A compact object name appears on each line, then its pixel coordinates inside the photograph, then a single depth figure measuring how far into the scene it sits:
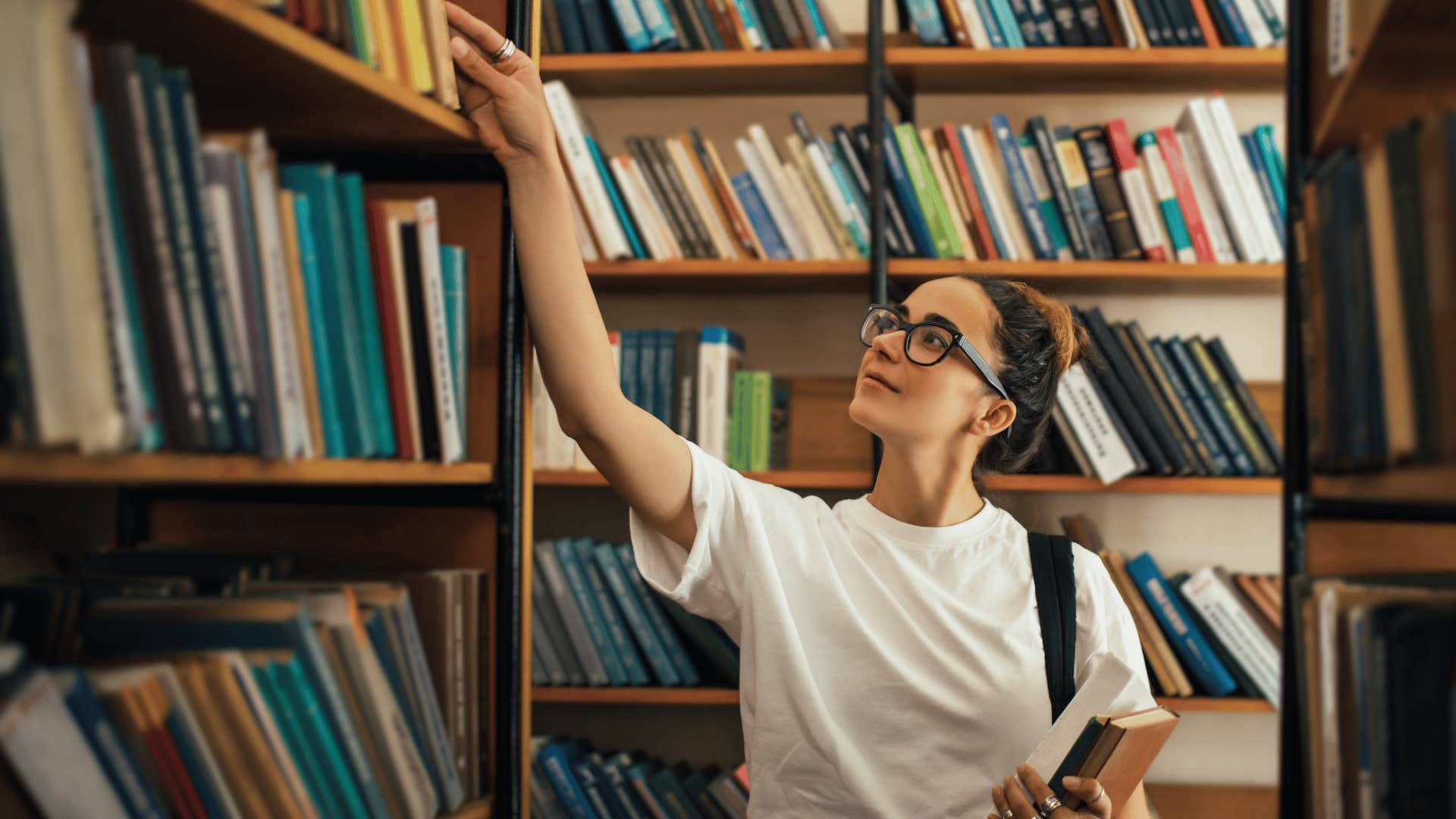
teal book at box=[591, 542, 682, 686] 2.14
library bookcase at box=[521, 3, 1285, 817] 2.13
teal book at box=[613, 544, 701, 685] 2.14
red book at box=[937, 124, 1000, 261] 2.16
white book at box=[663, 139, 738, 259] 2.19
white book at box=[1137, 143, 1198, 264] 2.13
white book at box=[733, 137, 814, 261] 2.19
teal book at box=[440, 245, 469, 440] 1.04
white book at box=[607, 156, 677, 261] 2.17
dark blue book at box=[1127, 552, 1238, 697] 2.08
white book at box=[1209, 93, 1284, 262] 2.12
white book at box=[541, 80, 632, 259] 2.11
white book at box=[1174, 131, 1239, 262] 2.14
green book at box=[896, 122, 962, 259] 2.15
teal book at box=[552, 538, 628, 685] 2.14
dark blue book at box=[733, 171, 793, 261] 2.20
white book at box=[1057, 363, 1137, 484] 2.09
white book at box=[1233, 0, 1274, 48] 2.15
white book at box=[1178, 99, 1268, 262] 2.12
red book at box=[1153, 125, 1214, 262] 2.14
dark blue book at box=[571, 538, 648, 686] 2.14
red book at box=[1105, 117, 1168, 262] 2.13
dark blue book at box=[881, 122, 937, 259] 2.16
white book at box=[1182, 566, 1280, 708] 2.08
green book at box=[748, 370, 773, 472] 2.17
